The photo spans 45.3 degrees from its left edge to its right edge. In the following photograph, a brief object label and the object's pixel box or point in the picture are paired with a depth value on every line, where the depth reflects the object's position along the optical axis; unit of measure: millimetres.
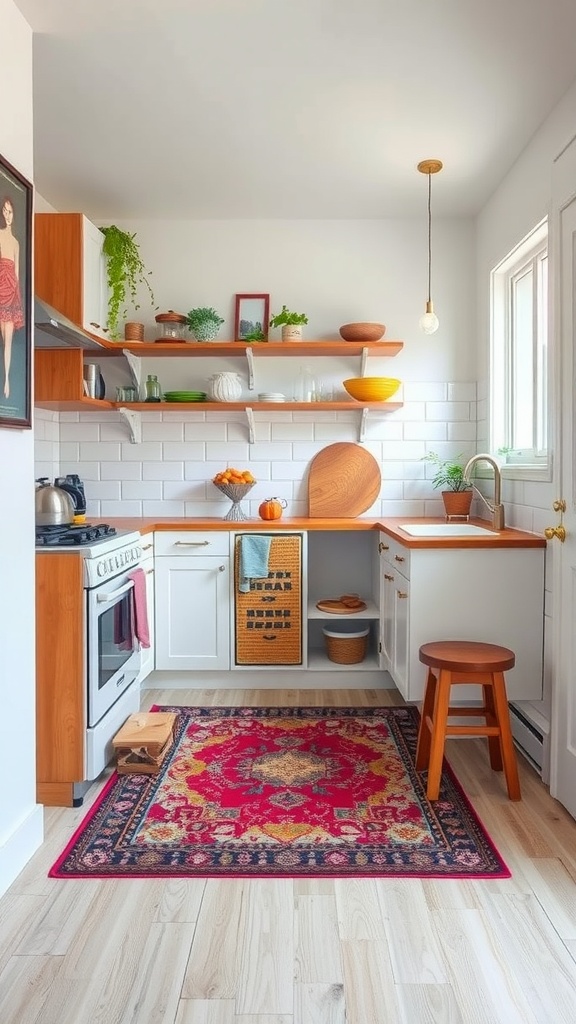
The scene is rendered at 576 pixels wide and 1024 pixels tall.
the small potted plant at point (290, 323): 3730
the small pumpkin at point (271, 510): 3697
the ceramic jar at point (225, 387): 3801
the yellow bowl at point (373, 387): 3768
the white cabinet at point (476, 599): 2750
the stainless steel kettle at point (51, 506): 2744
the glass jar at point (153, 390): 3848
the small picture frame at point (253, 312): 3947
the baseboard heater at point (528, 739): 2674
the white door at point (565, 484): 2334
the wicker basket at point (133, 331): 3814
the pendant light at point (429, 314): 3178
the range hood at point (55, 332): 2385
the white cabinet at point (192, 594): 3502
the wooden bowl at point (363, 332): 3729
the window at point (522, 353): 3111
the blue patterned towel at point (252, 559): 3439
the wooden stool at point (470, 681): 2391
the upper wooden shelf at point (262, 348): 3686
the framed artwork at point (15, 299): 1899
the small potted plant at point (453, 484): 3717
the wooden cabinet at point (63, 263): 3291
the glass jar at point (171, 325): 3785
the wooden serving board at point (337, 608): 3635
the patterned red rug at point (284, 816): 2029
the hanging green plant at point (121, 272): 3721
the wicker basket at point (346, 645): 3676
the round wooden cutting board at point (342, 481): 3986
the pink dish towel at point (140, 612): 2928
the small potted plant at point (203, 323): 3785
